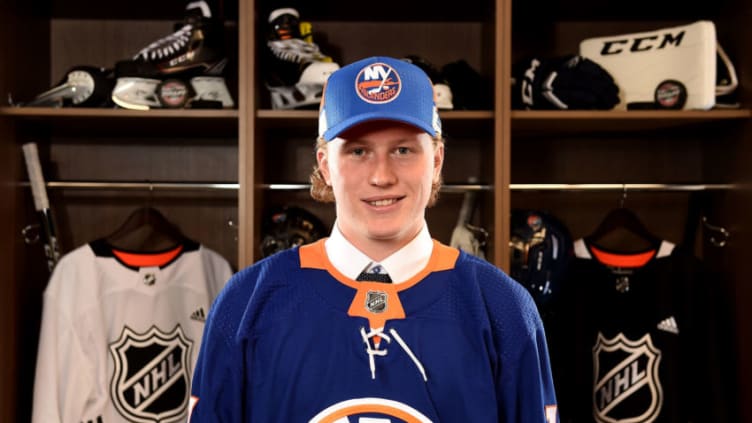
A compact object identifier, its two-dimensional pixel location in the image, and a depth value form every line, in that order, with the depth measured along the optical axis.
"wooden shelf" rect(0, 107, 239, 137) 1.76
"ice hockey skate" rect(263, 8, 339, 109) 1.80
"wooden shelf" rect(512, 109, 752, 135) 1.75
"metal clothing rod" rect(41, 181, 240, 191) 1.89
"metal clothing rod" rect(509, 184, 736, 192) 1.87
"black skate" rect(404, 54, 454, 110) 1.80
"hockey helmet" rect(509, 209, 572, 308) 1.89
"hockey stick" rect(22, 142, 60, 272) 1.85
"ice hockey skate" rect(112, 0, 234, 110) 1.82
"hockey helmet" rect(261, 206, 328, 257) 1.90
